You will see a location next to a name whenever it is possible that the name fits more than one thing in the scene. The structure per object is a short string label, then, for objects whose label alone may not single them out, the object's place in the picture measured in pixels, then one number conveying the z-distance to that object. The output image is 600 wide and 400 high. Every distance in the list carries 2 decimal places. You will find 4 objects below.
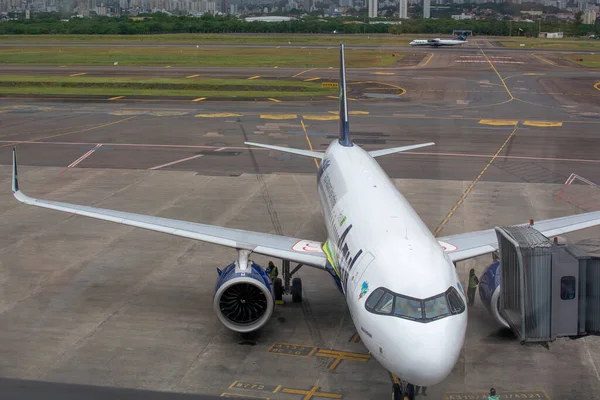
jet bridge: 18.66
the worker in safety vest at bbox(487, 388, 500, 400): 17.86
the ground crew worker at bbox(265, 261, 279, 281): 26.30
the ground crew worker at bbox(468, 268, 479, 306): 25.70
